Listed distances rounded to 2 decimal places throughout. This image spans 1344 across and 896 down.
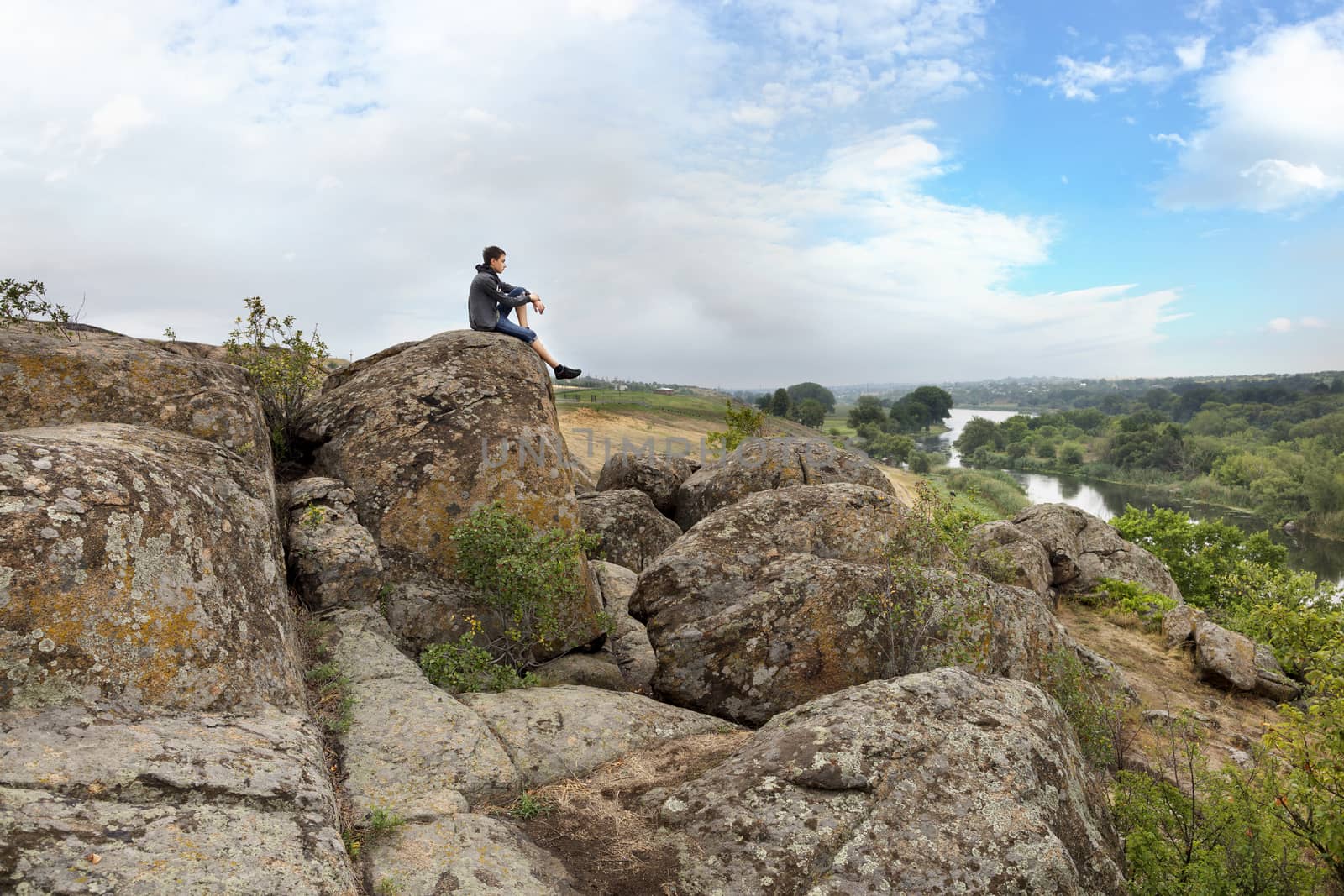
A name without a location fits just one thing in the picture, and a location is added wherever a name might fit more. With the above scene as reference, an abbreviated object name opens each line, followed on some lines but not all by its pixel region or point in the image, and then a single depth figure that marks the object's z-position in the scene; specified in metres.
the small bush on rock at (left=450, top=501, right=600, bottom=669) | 8.75
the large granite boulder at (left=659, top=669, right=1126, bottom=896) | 4.58
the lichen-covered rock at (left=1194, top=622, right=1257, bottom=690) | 15.10
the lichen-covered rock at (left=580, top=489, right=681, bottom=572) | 14.12
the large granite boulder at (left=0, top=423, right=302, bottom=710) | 4.36
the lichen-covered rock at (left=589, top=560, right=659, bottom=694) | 9.80
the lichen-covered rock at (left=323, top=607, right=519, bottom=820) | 5.23
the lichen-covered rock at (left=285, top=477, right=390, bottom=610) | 8.09
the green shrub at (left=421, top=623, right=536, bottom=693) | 7.79
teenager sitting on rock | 12.77
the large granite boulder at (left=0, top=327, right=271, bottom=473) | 7.45
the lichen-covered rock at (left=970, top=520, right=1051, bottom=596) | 18.25
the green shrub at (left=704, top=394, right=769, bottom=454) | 31.02
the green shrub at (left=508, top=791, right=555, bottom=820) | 5.38
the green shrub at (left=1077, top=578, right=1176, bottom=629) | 19.14
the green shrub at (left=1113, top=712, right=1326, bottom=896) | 5.03
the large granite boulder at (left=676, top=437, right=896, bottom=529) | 14.45
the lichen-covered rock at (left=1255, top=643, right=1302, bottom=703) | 15.01
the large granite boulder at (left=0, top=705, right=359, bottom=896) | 3.27
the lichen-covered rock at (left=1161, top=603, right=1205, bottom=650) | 16.97
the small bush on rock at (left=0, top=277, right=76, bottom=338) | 9.19
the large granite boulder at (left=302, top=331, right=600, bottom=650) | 9.51
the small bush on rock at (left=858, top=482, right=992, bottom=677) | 7.69
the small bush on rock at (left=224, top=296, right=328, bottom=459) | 10.84
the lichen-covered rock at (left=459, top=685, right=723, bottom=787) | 6.21
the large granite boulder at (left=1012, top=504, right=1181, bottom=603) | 21.38
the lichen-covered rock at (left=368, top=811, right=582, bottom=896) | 4.33
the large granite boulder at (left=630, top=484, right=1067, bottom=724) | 7.76
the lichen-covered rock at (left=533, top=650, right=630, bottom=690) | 8.93
